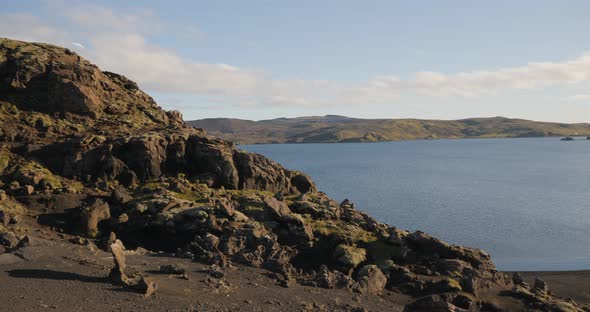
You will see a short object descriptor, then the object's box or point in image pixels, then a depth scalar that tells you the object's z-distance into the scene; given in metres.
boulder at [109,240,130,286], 38.78
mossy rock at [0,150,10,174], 59.75
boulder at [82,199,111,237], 53.53
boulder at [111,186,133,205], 58.50
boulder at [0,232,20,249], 45.00
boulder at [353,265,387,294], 46.84
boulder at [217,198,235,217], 57.62
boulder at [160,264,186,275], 43.62
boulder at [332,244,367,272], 52.78
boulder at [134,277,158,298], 37.56
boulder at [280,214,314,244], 56.78
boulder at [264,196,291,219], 59.66
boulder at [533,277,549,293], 53.12
